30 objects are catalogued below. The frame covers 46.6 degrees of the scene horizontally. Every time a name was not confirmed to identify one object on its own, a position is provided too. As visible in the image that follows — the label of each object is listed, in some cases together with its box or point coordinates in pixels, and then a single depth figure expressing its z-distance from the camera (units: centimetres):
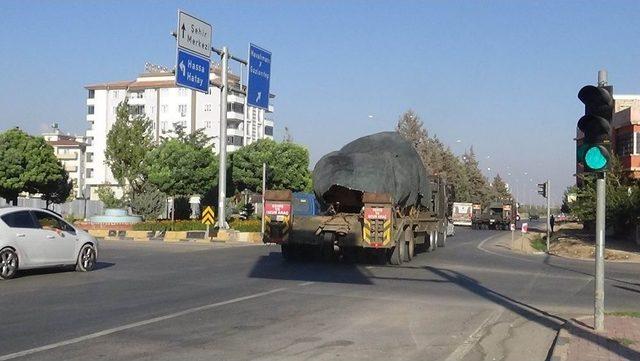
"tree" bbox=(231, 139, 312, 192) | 5006
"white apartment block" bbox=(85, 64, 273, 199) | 10581
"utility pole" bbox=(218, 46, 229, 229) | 3306
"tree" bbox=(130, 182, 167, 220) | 4456
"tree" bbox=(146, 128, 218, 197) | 4553
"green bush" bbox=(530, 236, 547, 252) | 3800
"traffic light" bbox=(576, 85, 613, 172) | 995
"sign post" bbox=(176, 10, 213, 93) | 2841
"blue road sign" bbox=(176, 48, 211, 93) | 2831
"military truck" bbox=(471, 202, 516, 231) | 7181
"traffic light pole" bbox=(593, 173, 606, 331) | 999
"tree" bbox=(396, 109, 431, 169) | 9787
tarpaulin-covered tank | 2048
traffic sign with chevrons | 3359
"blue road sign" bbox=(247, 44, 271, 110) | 3195
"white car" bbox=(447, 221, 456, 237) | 4538
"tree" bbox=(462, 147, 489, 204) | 11481
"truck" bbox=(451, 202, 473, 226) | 7719
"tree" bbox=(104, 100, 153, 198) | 5575
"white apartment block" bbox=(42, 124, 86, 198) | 12038
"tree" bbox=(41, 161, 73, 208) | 6084
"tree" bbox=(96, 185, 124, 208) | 5275
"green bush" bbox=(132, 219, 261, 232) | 3528
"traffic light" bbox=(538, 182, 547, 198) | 3428
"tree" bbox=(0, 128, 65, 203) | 5722
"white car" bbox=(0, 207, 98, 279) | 1534
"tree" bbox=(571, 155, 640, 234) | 3331
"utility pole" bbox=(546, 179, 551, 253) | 3397
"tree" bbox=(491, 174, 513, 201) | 13227
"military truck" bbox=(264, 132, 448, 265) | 1967
